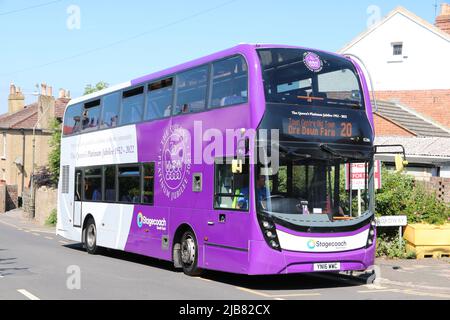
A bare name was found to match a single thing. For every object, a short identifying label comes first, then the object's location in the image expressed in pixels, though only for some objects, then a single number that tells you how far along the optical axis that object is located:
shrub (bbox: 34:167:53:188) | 44.88
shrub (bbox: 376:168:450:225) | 17.80
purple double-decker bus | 11.43
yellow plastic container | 16.83
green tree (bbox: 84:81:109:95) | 41.40
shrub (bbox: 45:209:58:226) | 36.66
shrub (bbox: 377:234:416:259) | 16.81
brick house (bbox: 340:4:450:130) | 33.50
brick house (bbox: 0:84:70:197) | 58.12
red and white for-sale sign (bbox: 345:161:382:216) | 12.47
